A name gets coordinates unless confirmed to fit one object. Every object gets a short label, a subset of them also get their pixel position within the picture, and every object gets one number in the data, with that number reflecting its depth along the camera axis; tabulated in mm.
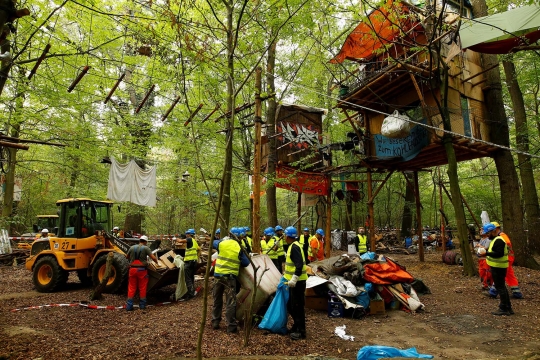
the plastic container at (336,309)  6962
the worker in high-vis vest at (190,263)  8859
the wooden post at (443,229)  15472
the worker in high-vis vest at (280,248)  9945
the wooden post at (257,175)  7520
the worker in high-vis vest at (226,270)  6117
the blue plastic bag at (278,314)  5773
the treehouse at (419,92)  11133
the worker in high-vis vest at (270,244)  9472
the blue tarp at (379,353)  3928
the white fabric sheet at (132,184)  13570
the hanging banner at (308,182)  14711
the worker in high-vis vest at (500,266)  6750
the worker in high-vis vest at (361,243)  12227
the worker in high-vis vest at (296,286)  5691
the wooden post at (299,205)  16516
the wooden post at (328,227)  14562
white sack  9836
